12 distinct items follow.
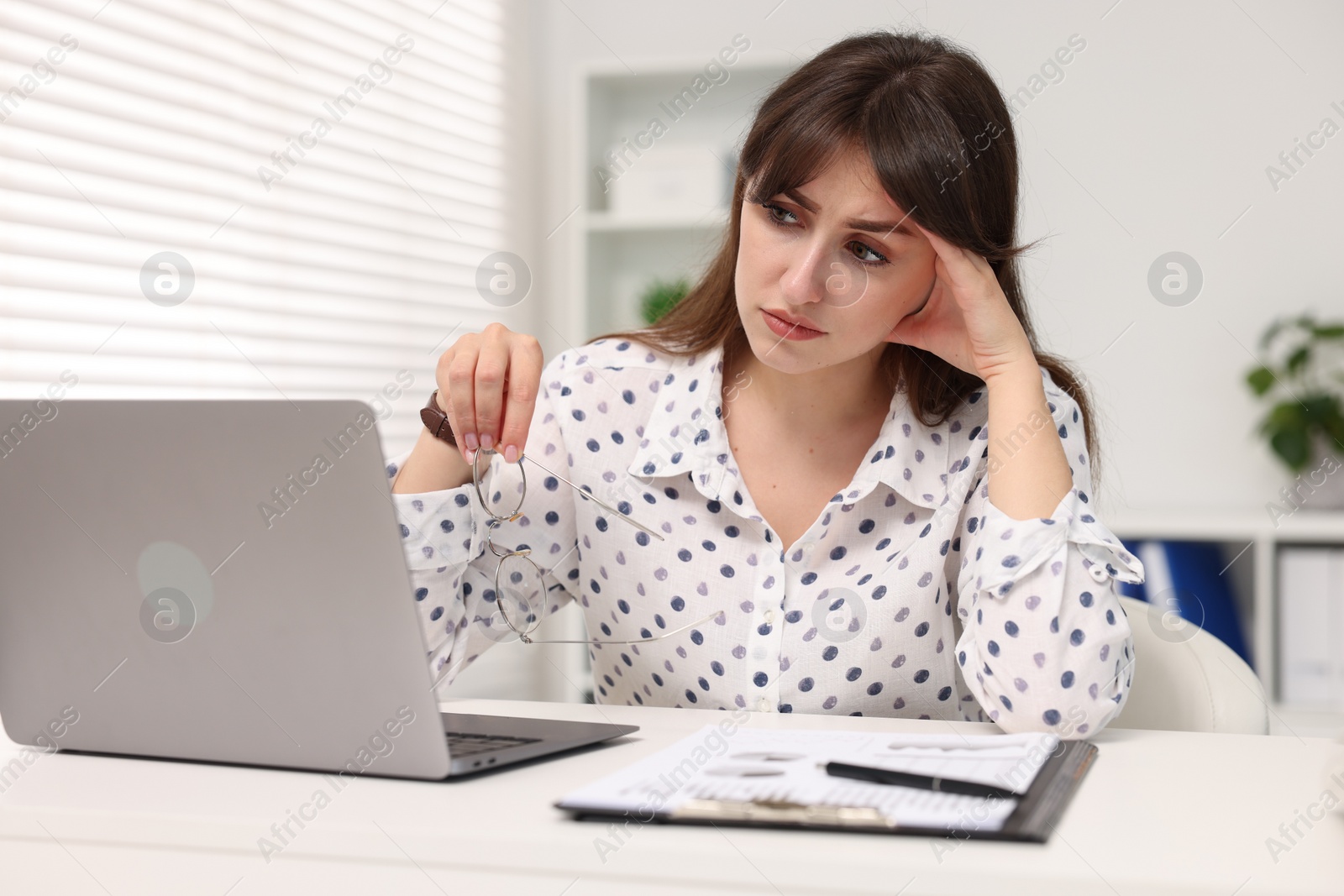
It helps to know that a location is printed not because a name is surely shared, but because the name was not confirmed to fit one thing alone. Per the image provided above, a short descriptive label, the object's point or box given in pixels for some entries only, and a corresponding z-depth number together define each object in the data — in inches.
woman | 38.1
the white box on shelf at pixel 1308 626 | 84.2
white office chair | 39.6
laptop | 24.0
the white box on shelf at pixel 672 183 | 103.6
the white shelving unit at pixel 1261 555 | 84.7
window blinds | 59.8
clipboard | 21.9
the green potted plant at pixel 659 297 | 102.3
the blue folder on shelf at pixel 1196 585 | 87.6
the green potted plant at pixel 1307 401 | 91.1
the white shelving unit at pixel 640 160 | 104.0
